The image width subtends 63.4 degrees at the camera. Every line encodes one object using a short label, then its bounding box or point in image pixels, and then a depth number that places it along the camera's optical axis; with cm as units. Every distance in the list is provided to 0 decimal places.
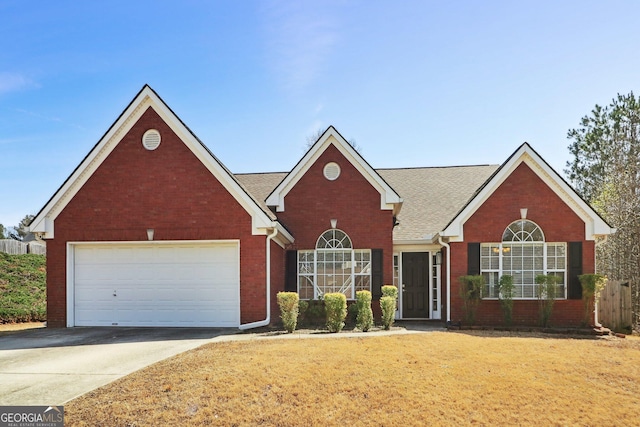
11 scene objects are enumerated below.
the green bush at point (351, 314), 1520
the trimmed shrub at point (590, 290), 1429
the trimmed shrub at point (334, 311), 1309
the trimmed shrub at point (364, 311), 1350
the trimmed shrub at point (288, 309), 1292
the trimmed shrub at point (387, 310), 1374
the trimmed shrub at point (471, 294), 1470
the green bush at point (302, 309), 1502
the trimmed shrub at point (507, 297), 1459
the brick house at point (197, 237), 1438
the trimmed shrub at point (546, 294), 1441
